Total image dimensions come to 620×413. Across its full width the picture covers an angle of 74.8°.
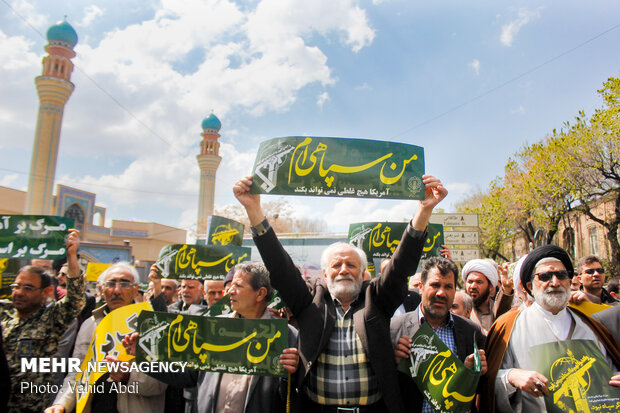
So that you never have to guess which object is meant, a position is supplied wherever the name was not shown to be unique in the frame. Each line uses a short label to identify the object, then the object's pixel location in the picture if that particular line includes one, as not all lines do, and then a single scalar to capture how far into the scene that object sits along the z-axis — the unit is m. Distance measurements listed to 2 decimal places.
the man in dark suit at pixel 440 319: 2.66
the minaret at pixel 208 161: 50.78
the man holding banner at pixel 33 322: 2.83
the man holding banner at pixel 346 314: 2.34
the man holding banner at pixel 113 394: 2.76
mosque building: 32.06
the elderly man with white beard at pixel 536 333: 2.43
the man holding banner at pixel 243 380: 2.55
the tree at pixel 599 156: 13.95
